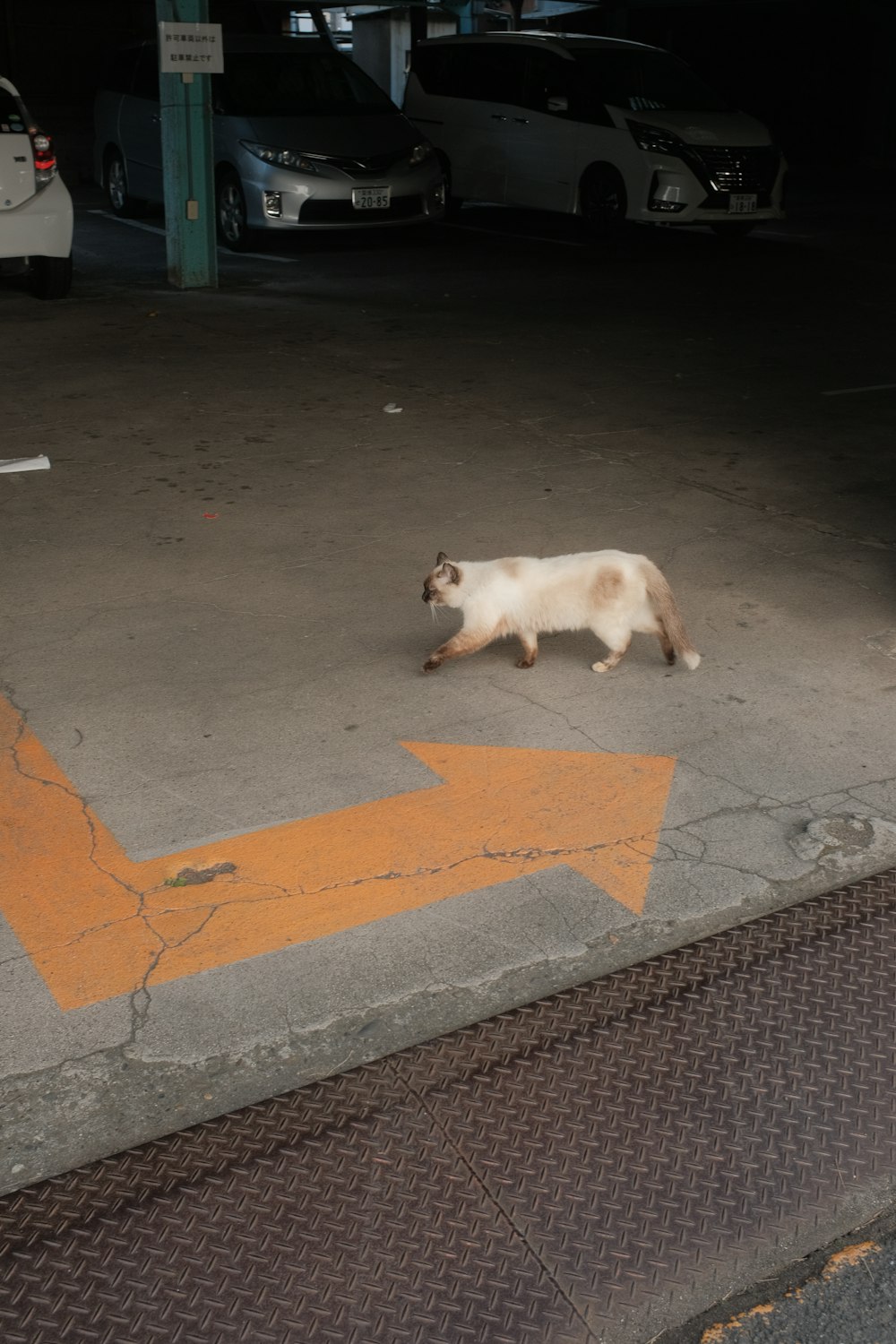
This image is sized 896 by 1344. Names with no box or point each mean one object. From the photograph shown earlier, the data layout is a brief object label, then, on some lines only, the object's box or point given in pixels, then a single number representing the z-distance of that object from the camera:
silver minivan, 13.51
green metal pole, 11.51
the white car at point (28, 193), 10.24
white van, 14.41
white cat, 4.79
